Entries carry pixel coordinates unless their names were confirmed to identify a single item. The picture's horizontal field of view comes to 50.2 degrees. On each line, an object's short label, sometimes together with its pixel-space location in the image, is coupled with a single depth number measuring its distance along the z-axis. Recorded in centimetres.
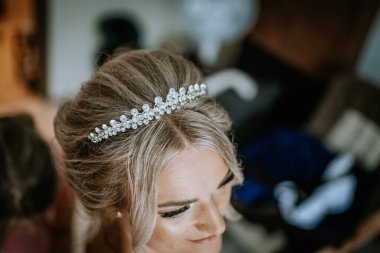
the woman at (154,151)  81
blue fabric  206
